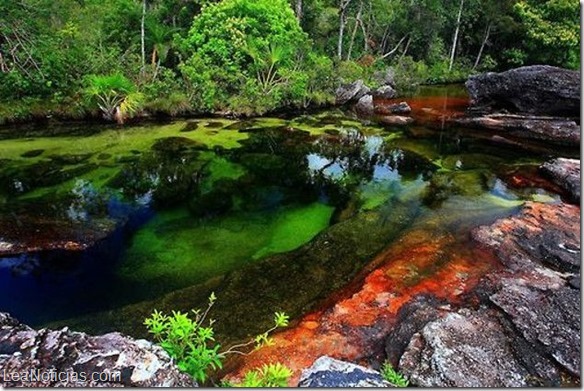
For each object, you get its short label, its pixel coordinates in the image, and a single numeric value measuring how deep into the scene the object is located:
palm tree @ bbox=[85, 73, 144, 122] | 16.05
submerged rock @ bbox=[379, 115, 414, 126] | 18.83
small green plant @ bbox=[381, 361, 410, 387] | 4.34
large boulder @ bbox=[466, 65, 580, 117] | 18.23
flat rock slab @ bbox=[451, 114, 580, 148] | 16.59
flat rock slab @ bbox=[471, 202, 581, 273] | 7.05
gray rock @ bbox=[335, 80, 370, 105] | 23.17
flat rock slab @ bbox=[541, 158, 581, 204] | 10.44
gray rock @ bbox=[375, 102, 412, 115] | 21.02
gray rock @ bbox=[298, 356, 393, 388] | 3.02
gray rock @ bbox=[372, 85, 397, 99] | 25.59
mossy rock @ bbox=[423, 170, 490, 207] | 10.38
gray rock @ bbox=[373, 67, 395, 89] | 28.33
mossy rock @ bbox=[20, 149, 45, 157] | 12.53
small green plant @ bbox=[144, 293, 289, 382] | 3.28
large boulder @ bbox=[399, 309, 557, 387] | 4.45
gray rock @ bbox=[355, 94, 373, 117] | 21.06
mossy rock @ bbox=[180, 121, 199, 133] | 16.08
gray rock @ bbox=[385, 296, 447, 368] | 5.03
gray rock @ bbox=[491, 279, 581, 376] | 4.86
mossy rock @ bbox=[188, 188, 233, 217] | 9.58
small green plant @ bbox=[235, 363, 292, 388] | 3.04
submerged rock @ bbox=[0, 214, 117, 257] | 7.51
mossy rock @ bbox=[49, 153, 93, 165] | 12.18
